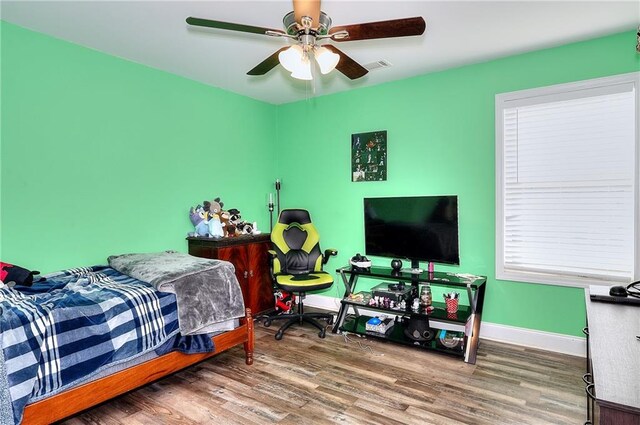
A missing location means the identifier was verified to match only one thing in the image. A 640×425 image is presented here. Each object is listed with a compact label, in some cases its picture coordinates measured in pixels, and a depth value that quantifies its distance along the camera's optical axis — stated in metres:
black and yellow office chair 3.64
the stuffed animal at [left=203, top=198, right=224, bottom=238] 3.71
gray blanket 2.44
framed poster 3.91
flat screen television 3.32
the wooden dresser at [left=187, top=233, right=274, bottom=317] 3.59
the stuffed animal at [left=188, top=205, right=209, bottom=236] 3.74
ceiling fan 1.74
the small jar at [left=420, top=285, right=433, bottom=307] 3.31
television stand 3.00
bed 1.75
